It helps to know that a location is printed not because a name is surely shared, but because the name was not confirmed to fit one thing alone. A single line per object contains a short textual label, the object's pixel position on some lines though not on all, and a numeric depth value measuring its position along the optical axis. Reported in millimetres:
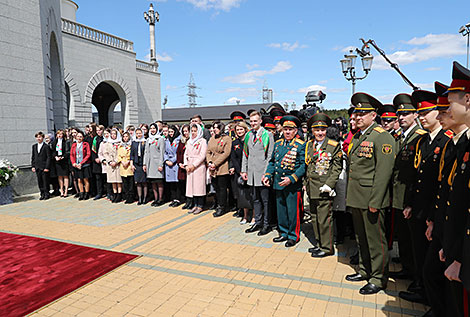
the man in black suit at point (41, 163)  9445
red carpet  3771
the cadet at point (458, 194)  2164
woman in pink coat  7613
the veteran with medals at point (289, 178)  5227
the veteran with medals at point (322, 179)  4711
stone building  9686
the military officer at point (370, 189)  3711
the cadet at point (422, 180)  3181
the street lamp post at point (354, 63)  10891
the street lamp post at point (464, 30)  17097
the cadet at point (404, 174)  3693
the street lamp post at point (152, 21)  30906
